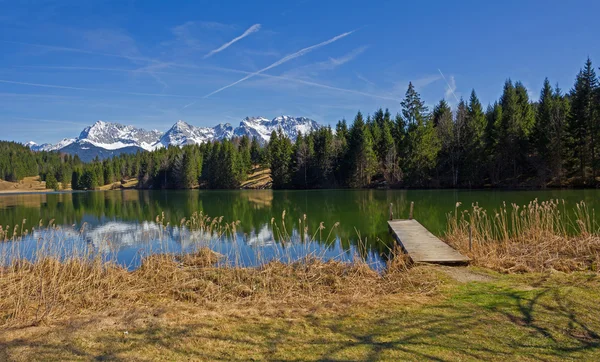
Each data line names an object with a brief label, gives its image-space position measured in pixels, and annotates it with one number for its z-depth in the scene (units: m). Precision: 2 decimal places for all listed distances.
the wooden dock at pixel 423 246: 10.72
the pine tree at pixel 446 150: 61.34
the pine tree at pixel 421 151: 61.16
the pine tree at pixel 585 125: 43.88
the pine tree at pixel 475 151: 56.81
